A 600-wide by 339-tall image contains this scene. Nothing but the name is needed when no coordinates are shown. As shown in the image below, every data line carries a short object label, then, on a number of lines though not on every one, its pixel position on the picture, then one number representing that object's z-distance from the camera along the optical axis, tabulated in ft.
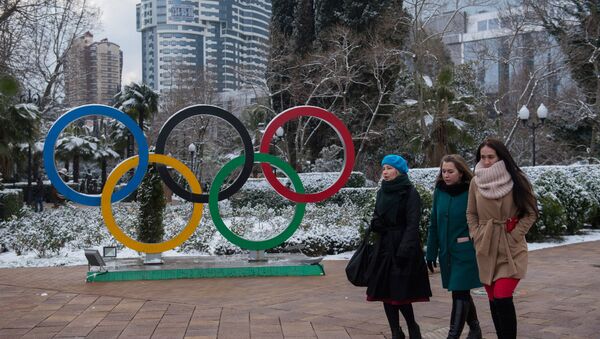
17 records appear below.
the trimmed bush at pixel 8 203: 47.76
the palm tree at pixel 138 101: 100.17
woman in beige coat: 13.99
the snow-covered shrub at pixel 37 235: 36.78
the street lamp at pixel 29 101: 78.61
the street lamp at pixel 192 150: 95.45
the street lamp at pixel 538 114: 60.44
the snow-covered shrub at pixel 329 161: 85.66
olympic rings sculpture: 30.53
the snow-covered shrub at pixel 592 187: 47.75
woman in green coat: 15.67
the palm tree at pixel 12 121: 51.44
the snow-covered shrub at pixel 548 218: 40.86
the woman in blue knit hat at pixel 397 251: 15.76
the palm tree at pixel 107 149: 110.83
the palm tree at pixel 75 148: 108.37
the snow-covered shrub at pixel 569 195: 43.37
